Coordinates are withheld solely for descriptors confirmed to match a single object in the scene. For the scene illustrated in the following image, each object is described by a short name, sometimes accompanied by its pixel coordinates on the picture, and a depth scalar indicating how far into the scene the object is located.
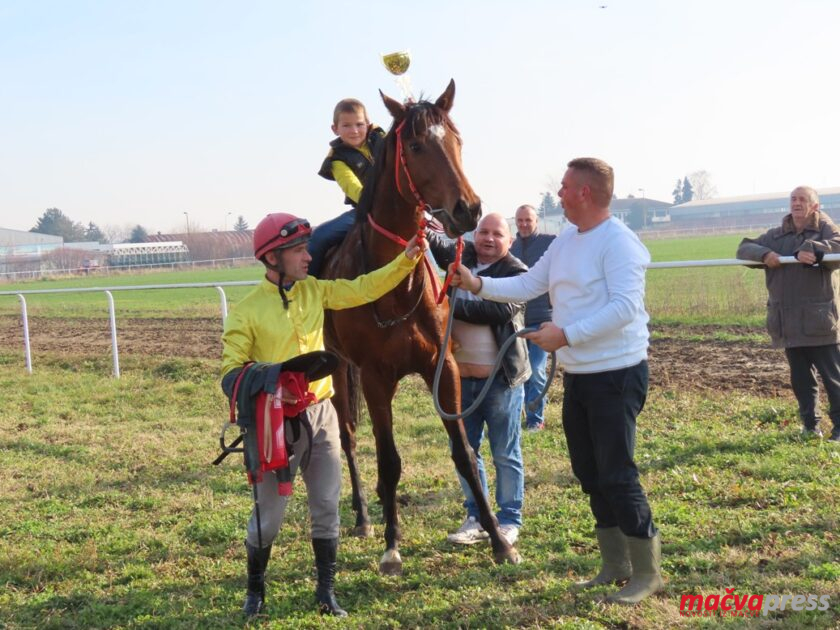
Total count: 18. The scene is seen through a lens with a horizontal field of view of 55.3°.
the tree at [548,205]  102.19
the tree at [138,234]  112.81
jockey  3.60
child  5.09
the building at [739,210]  87.38
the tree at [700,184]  139.88
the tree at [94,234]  124.06
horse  4.12
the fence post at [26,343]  12.23
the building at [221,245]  69.50
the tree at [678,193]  141.88
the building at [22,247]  65.19
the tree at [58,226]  120.31
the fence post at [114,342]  11.17
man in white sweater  3.41
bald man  4.56
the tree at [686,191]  140.25
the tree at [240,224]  122.36
